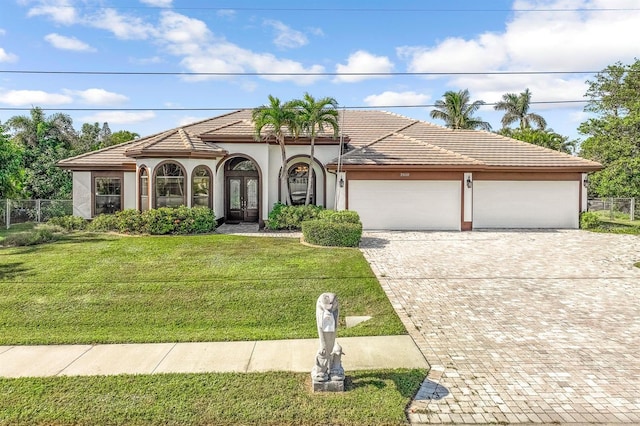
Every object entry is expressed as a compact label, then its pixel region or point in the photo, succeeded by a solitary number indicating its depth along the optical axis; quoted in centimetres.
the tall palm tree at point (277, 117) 1537
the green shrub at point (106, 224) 1548
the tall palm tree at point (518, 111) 4375
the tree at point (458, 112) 3308
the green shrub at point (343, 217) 1392
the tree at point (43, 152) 2586
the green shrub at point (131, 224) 1465
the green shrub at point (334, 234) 1242
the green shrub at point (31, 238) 1285
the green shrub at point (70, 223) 1616
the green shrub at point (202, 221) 1512
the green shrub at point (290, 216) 1627
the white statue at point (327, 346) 447
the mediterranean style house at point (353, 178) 1648
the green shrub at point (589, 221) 1764
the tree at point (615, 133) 2525
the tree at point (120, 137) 3560
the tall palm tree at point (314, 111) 1545
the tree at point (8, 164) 1891
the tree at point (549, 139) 3369
